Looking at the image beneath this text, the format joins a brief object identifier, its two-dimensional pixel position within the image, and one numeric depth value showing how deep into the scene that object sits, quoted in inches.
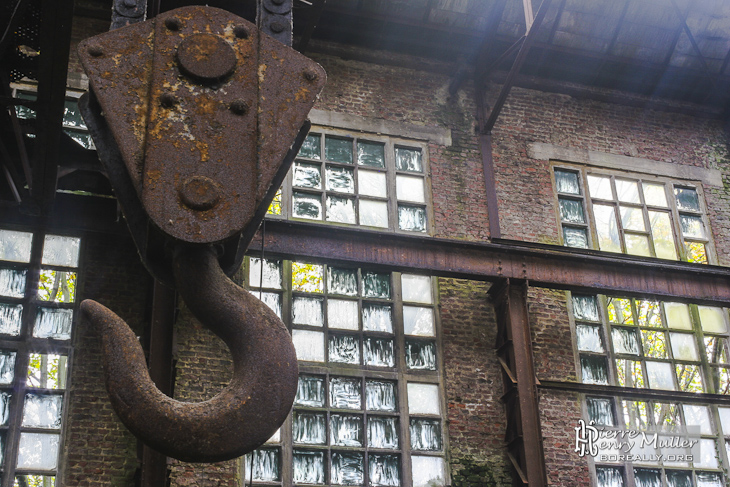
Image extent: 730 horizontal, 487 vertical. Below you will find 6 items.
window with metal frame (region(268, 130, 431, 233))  374.3
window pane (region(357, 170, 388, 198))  384.1
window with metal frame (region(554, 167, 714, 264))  406.3
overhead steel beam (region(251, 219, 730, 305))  321.7
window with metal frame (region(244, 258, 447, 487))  326.3
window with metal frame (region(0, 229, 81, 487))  299.7
